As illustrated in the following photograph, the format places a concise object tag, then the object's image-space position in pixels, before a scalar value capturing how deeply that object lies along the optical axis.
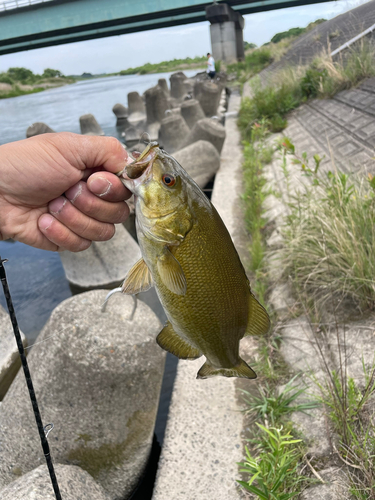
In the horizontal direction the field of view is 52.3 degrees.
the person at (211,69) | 25.77
